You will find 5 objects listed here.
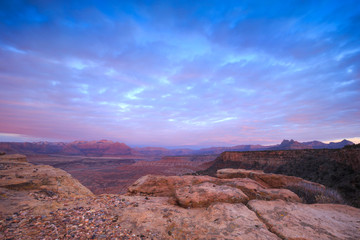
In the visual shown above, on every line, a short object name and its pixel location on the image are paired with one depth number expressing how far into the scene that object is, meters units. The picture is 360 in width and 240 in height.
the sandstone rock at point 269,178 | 9.45
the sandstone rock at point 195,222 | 3.08
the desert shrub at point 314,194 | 6.09
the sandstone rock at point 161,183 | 6.66
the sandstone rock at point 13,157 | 11.27
